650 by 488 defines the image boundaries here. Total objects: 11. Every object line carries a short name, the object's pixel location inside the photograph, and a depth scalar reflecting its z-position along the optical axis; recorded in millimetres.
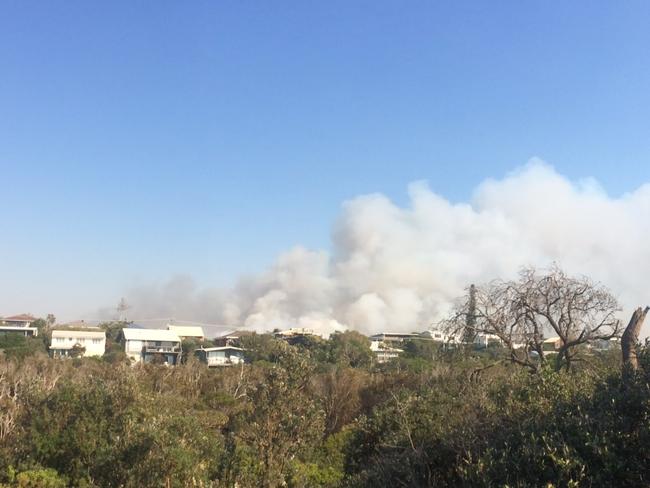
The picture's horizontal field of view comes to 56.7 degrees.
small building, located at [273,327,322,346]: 111075
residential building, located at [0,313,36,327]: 141338
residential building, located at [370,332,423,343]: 151000
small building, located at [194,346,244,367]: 95638
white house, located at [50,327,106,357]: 95125
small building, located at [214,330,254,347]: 112812
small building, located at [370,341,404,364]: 89562
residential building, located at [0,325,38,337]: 121912
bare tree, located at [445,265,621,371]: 15695
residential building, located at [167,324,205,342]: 138712
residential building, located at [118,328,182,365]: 100312
